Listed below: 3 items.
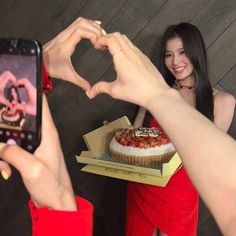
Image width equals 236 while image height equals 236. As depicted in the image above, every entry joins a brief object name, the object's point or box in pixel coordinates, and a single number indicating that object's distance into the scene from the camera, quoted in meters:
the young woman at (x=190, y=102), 1.50
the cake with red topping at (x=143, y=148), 1.43
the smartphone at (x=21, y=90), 0.51
